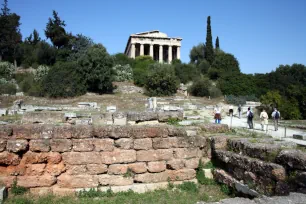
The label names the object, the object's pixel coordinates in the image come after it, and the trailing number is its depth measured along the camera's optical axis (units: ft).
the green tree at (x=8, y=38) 187.52
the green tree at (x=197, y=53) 240.94
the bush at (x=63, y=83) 134.82
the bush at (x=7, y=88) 132.46
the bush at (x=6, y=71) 155.72
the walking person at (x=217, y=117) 62.64
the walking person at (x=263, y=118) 57.52
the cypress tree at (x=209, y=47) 214.28
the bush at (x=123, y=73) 171.13
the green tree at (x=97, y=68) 137.28
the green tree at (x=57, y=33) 186.91
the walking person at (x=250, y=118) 59.57
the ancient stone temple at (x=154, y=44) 244.07
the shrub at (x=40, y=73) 148.50
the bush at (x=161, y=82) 147.95
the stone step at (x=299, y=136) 43.93
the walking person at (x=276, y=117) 57.98
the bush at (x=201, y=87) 155.68
